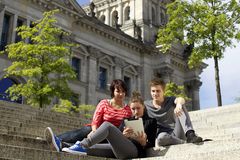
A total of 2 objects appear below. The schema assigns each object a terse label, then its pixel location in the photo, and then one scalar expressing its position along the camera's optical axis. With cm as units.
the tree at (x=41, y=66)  2250
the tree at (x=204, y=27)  2342
